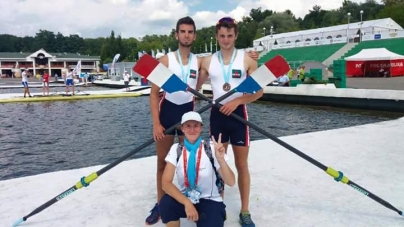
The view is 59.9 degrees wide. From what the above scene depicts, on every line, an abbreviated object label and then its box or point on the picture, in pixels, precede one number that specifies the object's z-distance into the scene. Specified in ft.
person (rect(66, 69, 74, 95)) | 69.56
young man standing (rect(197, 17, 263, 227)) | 10.00
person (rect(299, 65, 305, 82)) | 63.72
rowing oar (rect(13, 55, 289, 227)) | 9.78
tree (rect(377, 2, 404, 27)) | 208.13
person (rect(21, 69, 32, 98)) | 65.27
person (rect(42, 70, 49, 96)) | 70.23
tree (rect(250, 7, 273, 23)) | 398.21
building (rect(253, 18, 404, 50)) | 132.26
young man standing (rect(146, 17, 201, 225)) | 10.05
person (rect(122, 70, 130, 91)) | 84.58
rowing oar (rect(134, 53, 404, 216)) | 9.79
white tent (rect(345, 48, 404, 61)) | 84.77
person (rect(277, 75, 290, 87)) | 64.80
